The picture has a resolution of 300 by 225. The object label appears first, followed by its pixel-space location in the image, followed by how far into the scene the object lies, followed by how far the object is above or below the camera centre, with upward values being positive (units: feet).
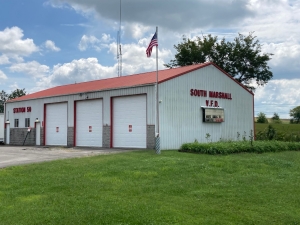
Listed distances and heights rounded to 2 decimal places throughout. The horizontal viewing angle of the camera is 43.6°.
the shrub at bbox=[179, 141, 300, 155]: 60.59 -2.79
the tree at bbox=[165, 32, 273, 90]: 146.72 +29.45
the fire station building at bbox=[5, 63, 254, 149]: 72.69 +4.49
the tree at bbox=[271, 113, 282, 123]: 232.39 +8.14
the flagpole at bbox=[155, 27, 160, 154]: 60.39 -1.88
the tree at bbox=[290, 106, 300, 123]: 247.54 +11.87
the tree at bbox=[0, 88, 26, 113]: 230.48 +23.30
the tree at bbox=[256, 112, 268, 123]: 199.26 +6.80
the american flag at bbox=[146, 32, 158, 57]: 62.80 +14.62
